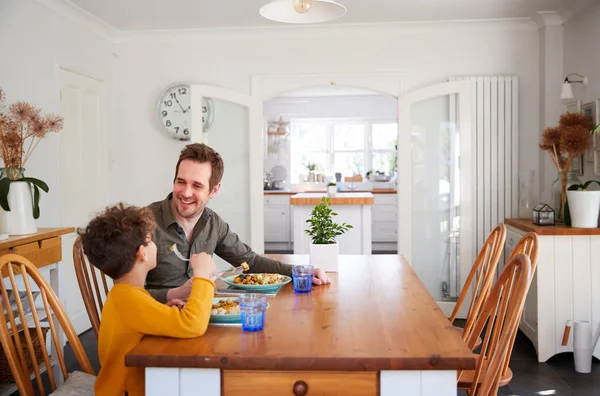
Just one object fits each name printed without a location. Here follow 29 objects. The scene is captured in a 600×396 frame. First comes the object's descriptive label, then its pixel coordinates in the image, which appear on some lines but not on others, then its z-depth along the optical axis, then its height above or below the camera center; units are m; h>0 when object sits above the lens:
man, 2.26 -0.13
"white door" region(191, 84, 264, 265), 5.13 +0.18
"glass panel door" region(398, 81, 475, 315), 4.95 -0.06
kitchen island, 5.49 -0.39
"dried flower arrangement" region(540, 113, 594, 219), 3.92 +0.25
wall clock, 5.22 +0.64
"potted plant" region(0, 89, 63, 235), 3.15 +0.03
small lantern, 4.03 -0.25
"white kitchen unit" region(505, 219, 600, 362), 3.78 -0.67
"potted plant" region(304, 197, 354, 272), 2.50 -0.27
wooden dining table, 1.43 -0.43
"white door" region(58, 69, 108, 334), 4.44 +0.20
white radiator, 4.91 +0.26
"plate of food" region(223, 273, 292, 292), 2.20 -0.37
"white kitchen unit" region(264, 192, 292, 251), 9.09 -0.53
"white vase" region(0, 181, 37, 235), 3.15 -0.15
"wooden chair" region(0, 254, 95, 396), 1.68 -0.45
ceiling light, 2.38 +0.69
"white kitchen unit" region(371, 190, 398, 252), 9.02 -0.59
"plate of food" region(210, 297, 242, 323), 1.73 -0.38
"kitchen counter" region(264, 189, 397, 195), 9.04 -0.15
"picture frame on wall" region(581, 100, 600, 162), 4.07 +0.43
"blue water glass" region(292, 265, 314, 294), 2.17 -0.35
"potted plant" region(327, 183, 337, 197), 6.11 -0.07
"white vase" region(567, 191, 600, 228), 3.76 -0.19
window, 9.81 +0.57
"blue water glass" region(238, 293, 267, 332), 1.63 -0.35
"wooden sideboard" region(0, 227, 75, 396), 2.90 -0.33
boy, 1.58 -0.31
